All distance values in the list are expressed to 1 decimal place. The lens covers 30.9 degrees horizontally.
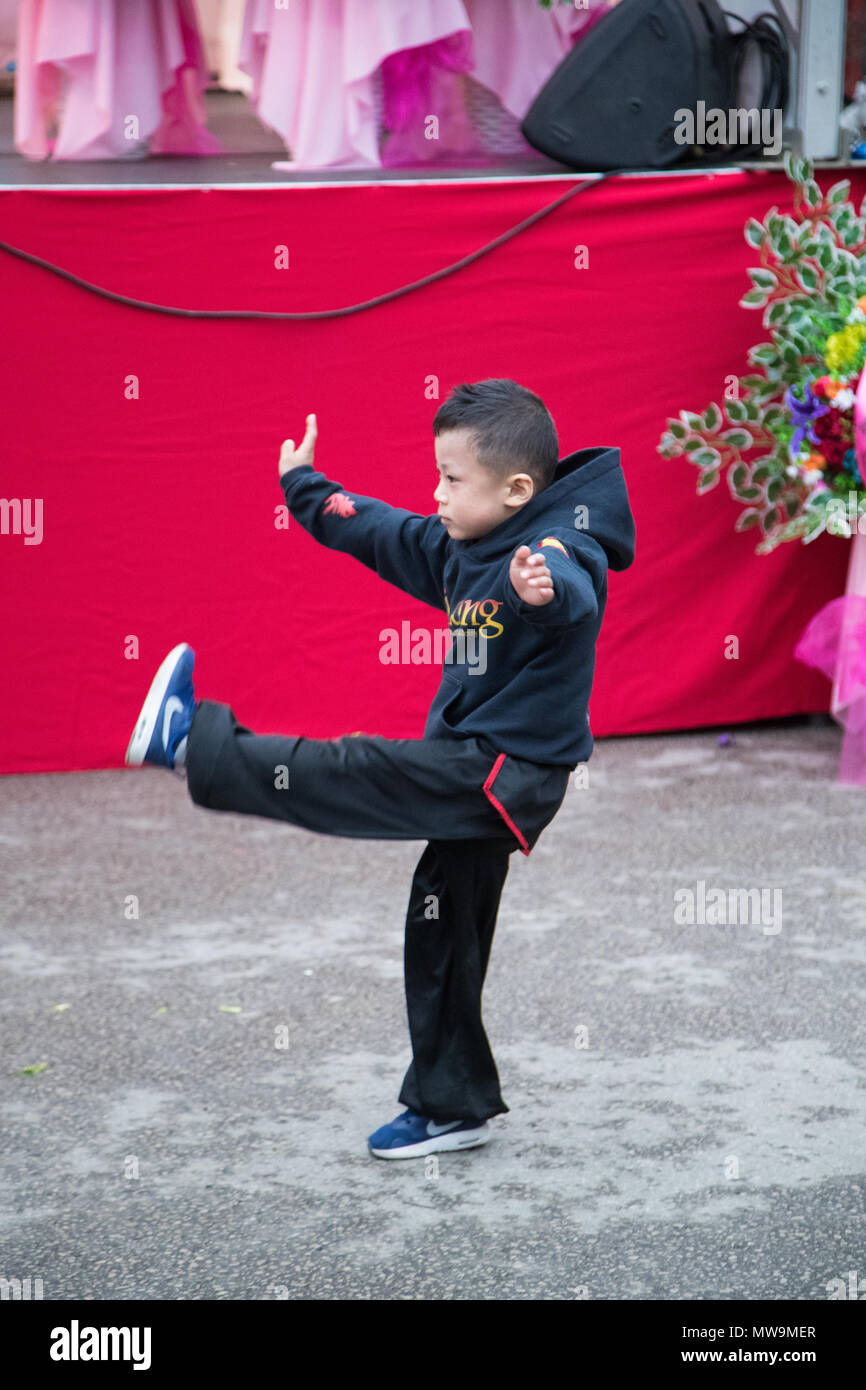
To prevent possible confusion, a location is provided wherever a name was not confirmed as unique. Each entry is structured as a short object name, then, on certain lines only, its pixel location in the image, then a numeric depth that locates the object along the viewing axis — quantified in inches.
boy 100.1
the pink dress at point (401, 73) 208.1
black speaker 204.4
